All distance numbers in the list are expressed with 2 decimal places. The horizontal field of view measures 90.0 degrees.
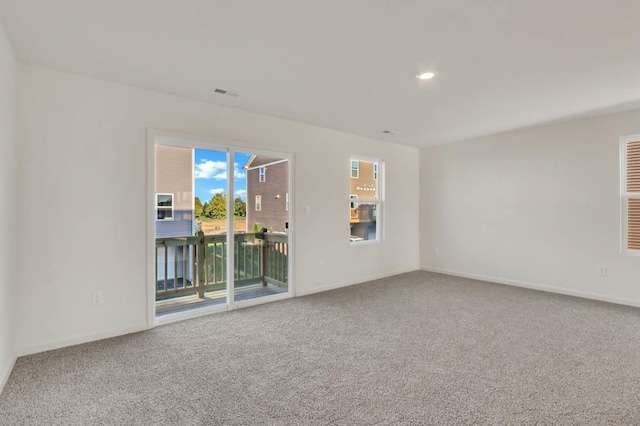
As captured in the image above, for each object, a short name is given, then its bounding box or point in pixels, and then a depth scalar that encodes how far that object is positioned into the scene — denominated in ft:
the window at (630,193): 13.50
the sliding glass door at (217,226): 11.83
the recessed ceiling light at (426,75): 9.51
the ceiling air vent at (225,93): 11.00
